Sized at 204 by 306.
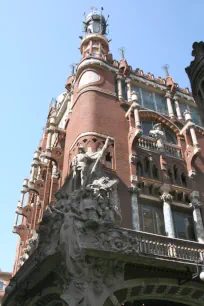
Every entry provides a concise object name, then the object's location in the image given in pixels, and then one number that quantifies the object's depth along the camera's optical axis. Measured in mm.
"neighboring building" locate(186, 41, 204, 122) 10797
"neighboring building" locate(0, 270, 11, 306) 44438
